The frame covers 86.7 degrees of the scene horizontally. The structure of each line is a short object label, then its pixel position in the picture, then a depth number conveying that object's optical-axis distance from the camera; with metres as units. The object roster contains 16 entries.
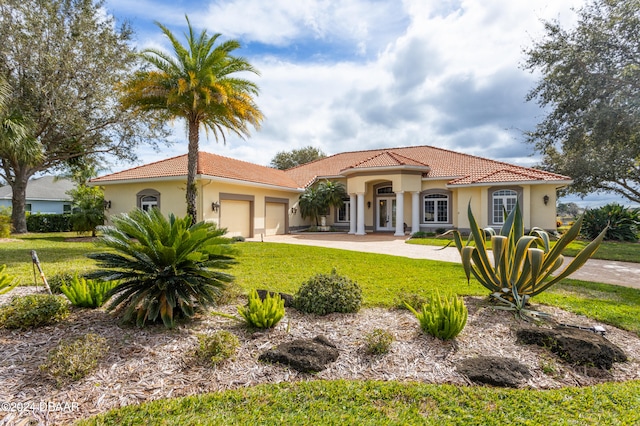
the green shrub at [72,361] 3.30
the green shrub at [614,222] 19.42
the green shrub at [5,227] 17.48
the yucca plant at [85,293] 5.27
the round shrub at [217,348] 3.79
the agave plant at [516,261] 5.10
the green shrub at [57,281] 6.24
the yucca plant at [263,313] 4.63
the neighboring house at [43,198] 36.81
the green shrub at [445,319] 4.34
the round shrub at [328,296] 5.44
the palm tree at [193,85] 13.51
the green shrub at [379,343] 4.08
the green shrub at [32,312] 4.43
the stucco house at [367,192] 19.28
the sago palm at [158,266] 4.44
